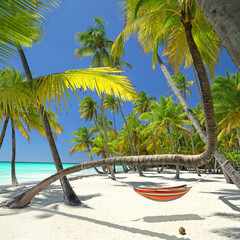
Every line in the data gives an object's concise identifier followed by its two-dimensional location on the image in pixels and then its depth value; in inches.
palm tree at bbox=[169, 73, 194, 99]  721.6
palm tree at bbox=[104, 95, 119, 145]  777.9
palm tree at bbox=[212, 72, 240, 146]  341.1
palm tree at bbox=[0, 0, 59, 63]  56.2
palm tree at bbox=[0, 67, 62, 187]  343.6
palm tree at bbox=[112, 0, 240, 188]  147.1
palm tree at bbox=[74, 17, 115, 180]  467.2
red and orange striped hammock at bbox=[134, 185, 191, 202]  137.3
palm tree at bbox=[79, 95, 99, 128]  813.9
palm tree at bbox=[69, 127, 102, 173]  867.4
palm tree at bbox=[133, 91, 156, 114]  917.1
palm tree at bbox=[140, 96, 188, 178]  504.7
